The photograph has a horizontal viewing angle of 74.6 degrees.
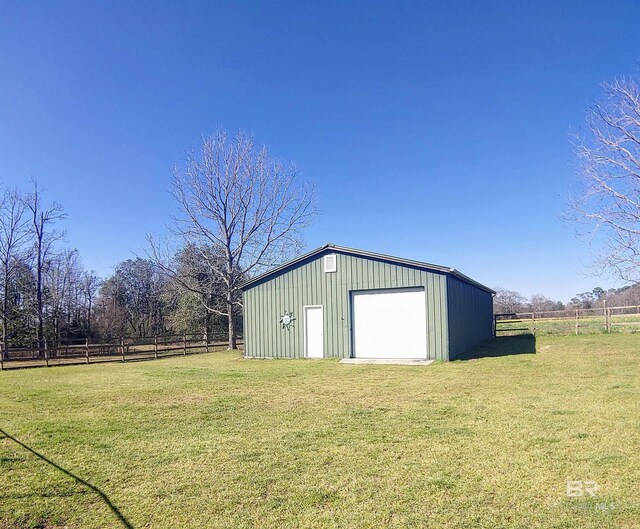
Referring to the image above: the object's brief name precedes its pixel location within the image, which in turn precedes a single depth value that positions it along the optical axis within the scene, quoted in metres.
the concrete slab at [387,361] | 12.35
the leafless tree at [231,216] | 23.03
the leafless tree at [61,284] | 28.48
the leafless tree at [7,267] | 24.34
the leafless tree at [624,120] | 10.15
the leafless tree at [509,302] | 46.45
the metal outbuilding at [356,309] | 13.27
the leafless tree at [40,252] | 26.34
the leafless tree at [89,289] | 36.34
